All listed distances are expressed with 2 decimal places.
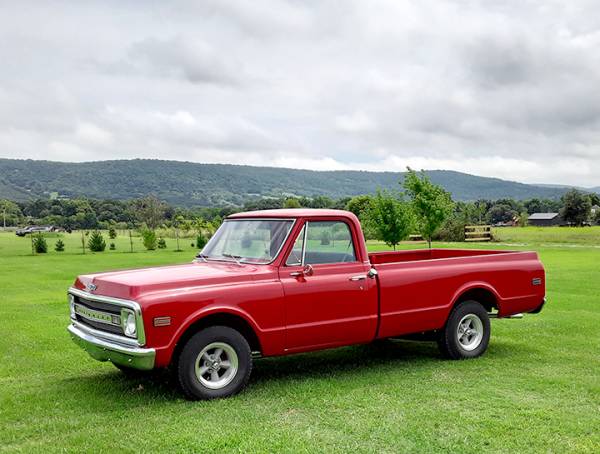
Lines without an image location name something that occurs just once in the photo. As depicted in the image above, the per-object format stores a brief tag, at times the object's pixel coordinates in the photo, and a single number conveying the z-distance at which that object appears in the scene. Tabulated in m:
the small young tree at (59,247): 50.71
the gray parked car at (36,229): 77.42
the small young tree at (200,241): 55.20
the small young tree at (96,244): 50.91
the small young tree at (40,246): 48.34
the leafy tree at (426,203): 47.16
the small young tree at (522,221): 110.38
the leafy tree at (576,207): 103.06
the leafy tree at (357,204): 84.32
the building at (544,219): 136.75
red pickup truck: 6.62
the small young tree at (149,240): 54.25
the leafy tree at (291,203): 77.69
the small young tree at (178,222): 76.88
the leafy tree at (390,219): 45.31
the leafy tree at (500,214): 138.12
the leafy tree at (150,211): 100.50
